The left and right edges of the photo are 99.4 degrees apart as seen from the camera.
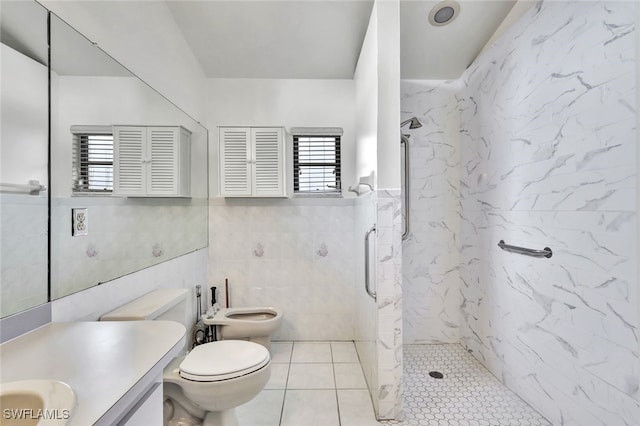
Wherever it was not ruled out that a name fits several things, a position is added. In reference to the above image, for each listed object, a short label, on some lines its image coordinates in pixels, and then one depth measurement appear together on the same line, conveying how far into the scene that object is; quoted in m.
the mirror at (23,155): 0.86
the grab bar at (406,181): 2.52
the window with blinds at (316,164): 2.69
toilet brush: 2.24
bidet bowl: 2.25
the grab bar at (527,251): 1.60
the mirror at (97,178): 1.07
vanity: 0.62
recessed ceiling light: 1.97
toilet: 1.33
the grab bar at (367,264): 1.81
